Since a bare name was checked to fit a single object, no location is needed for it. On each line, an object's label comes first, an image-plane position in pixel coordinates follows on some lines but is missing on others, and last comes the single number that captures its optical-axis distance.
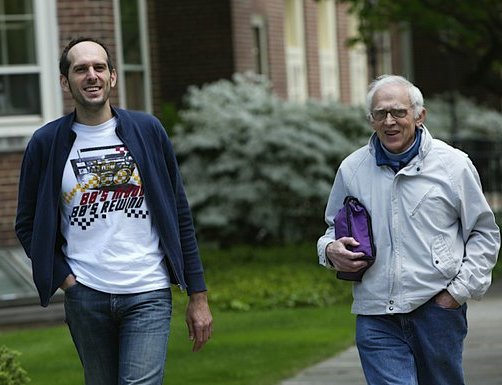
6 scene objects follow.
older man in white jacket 11.01
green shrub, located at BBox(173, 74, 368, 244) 36.73
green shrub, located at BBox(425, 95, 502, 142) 54.19
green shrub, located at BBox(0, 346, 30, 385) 14.45
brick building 30.20
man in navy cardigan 10.91
